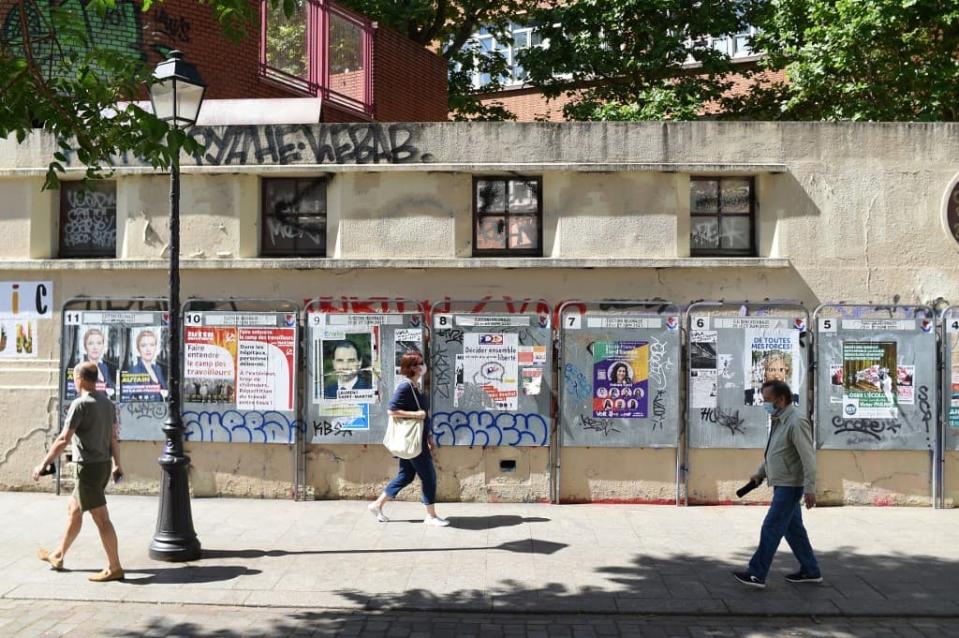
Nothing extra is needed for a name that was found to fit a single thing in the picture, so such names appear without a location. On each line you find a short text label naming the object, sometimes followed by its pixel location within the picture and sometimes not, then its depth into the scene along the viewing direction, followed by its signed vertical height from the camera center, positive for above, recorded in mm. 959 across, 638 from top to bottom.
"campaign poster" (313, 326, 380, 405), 10234 -460
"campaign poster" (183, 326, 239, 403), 10367 -464
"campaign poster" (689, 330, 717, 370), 10117 -240
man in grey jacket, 6859 -1181
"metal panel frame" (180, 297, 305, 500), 10250 +164
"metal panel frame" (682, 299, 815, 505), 10094 +194
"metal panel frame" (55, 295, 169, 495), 10508 +220
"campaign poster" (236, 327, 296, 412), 10289 -504
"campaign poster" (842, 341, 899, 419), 10062 -597
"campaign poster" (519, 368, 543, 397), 10156 -575
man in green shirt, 6934 -1055
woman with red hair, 8867 -906
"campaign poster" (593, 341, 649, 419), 10117 -604
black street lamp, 7684 -599
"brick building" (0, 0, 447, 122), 12234 +4142
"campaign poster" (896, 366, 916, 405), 10078 -572
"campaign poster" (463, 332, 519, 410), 10156 -449
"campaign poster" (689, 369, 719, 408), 10102 -735
